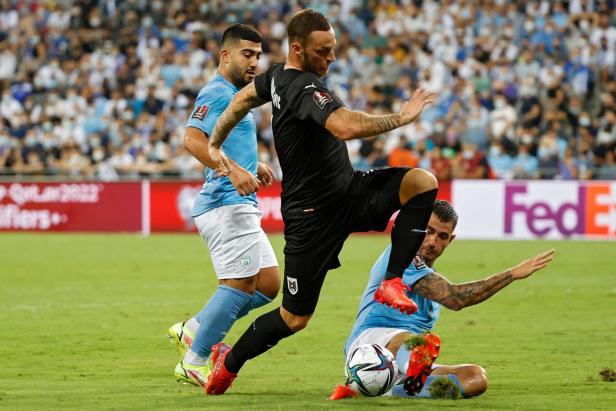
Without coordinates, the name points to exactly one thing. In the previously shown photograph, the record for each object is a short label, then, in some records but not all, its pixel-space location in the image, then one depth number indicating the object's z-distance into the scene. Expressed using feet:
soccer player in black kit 42.91
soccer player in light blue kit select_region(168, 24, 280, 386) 51.03
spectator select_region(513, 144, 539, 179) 150.89
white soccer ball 44.88
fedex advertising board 143.95
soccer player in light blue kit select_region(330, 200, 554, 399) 44.98
